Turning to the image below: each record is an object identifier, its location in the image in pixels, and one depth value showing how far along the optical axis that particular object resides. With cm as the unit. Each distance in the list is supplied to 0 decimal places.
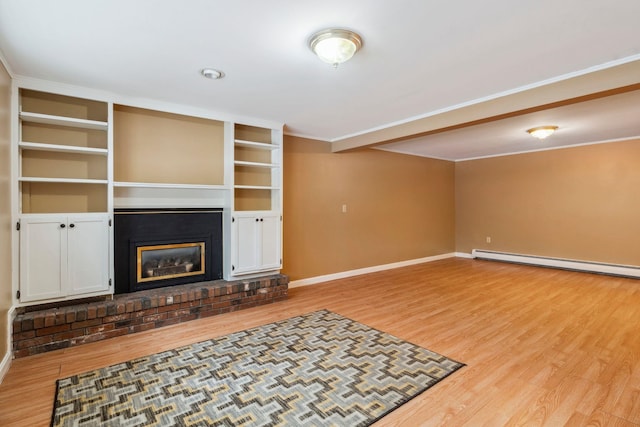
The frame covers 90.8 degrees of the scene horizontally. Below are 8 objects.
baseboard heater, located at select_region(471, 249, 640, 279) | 530
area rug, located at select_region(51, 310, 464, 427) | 187
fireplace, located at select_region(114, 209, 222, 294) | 338
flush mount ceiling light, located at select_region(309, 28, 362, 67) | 199
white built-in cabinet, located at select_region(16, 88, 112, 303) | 275
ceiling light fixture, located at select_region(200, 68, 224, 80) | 259
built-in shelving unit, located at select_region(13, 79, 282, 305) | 280
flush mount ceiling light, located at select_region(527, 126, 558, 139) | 435
